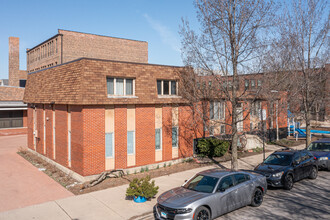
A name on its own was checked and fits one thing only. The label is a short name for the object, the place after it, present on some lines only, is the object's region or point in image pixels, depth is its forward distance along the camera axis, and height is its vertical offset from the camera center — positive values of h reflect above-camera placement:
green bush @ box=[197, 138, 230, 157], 17.97 -2.62
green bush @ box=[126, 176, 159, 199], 10.31 -3.15
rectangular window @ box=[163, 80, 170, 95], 16.59 +1.33
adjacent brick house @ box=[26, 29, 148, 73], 31.53 +7.94
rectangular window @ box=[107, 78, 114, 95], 14.02 +1.19
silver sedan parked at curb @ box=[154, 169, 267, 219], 8.00 -2.86
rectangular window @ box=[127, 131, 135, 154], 14.67 -1.85
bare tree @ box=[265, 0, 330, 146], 19.06 +3.60
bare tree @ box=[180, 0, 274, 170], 13.27 +3.62
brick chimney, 45.52 +8.04
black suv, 11.84 -2.80
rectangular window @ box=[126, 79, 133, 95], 14.77 +1.23
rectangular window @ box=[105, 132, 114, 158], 13.82 -1.87
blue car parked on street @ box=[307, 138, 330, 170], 15.36 -2.66
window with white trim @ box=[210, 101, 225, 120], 19.33 -0.28
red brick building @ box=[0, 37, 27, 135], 30.08 -0.24
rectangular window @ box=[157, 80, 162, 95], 16.31 +1.31
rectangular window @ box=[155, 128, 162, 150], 15.96 -1.78
